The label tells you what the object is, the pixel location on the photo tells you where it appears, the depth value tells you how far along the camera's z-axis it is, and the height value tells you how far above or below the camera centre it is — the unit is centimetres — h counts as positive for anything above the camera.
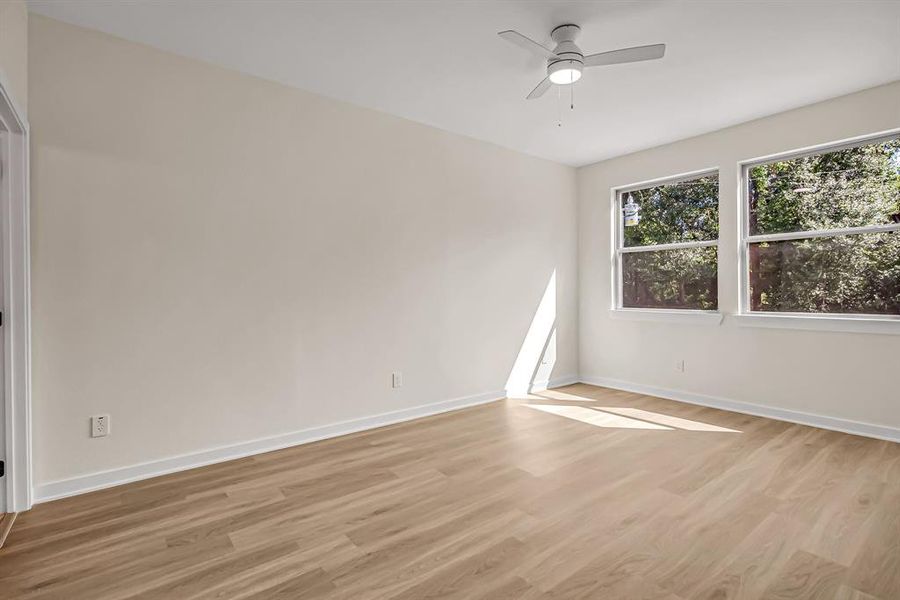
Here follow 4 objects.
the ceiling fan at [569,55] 237 +131
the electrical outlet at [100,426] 253 -70
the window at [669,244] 436 +52
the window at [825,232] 338 +48
